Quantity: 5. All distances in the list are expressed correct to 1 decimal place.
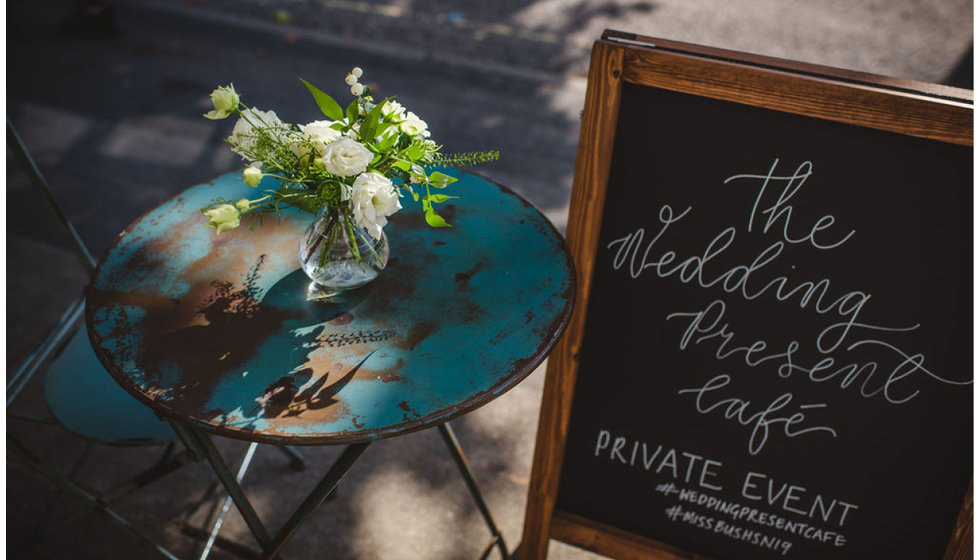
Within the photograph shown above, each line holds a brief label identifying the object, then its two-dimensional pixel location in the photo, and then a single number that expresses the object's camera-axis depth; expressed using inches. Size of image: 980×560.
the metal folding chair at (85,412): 65.1
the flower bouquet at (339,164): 47.8
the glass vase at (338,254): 54.4
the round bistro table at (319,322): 48.8
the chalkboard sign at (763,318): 53.1
